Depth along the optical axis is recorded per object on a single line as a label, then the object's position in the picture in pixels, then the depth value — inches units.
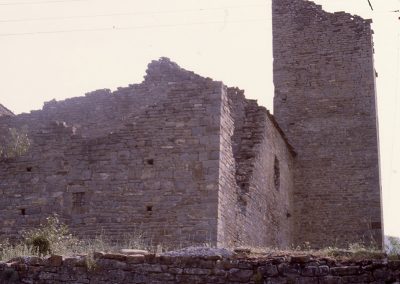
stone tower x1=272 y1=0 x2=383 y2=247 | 756.0
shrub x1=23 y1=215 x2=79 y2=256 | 386.6
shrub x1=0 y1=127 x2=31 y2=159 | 509.7
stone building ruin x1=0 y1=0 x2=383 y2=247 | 462.0
